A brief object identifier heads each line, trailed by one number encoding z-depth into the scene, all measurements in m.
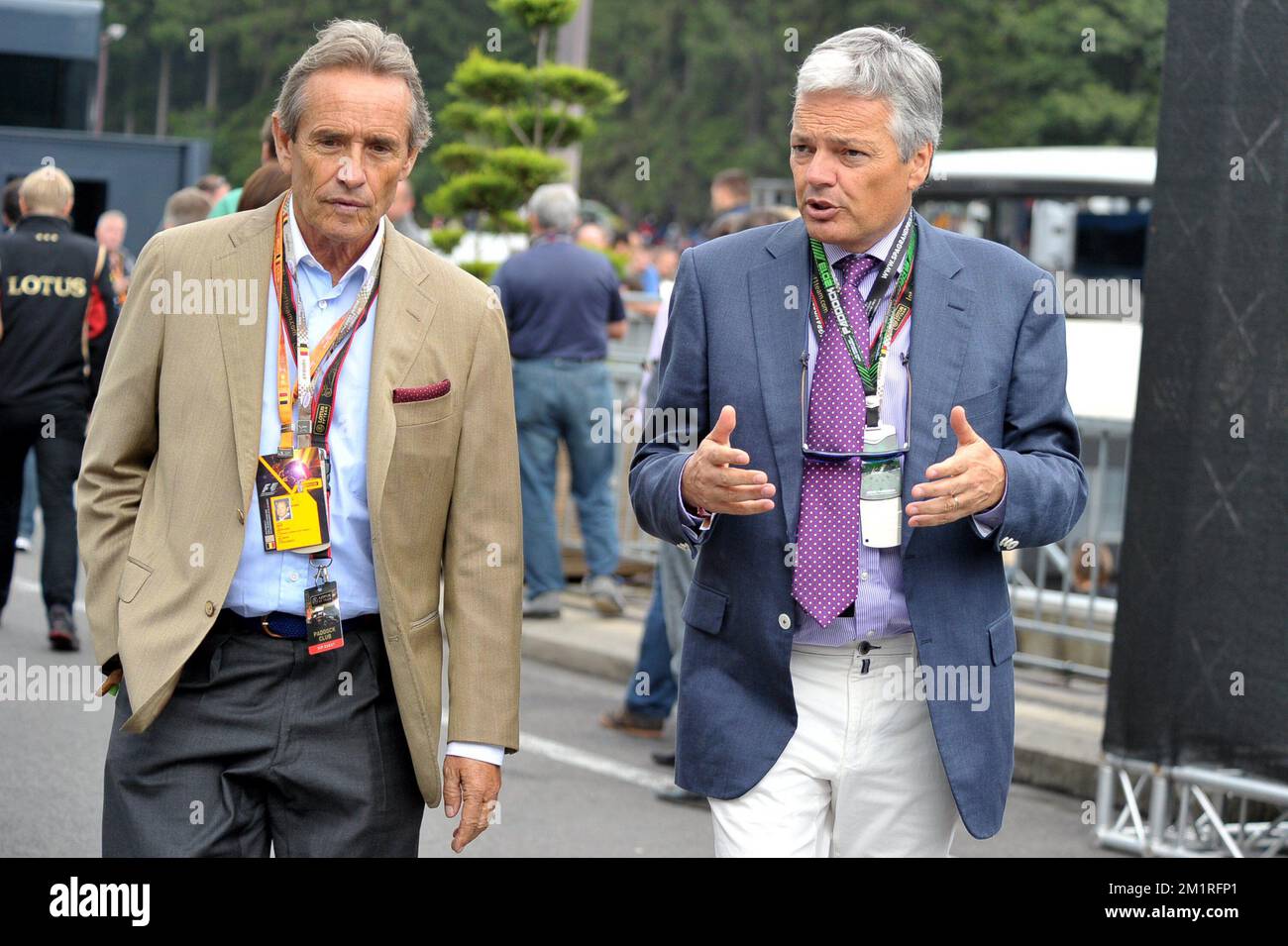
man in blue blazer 3.24
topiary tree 12.09
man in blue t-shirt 9.98
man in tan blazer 3.11
